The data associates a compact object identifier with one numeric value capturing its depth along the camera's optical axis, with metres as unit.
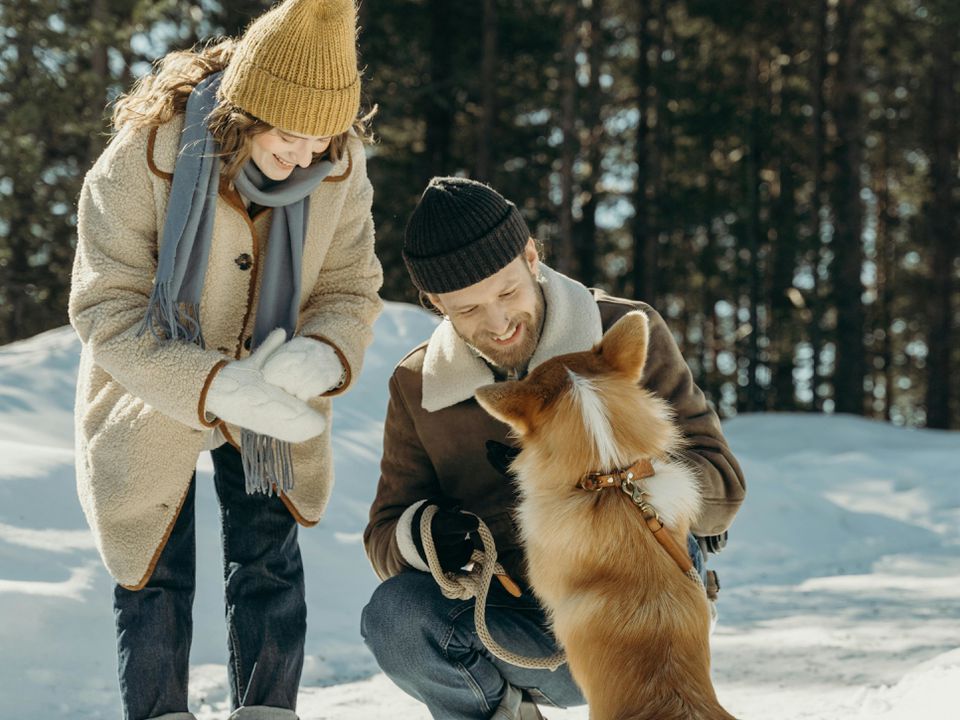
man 3.07
